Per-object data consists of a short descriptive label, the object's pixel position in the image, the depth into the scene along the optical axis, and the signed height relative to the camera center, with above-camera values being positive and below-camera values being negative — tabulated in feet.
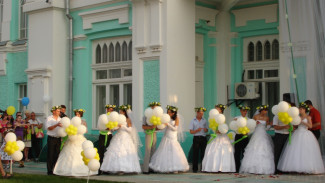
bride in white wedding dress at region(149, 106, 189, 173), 44.83 -3.79
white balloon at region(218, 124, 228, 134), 44.45 -1.80
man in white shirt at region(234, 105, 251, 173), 45.29 -3.24
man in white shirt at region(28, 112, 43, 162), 59.62 -3.08
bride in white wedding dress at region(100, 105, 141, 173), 43.93 -3.79
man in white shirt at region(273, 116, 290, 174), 43.52 -2.49
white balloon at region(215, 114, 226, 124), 44.37 -1.09
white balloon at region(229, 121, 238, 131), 44.28 -1.64
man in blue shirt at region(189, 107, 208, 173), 46.57 -2.17
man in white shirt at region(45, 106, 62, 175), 45.32 -2.88
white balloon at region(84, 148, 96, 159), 33.81 -2.80
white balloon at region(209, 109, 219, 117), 44.93 -0.55
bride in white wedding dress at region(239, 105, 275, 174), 43.37 -3.58
